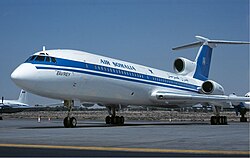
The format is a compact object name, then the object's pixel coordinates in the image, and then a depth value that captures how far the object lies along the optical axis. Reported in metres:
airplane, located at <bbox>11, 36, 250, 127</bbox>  21.48
